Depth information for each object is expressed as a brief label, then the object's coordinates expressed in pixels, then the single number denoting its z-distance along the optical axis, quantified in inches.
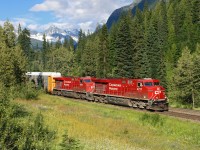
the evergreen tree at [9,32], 2003.2
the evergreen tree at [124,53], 2930.6
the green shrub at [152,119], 1035.2
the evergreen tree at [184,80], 2202.3
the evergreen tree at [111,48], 3964.1
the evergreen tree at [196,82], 2192.4
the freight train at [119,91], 1321.2
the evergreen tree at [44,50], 7127.0
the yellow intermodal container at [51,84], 2237.2
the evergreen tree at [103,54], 3417.8
